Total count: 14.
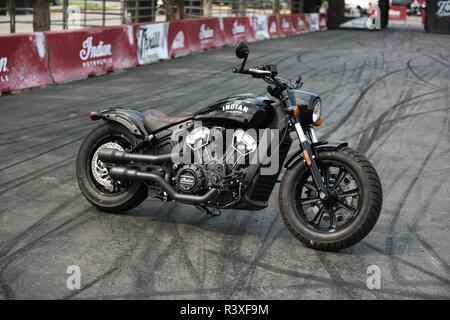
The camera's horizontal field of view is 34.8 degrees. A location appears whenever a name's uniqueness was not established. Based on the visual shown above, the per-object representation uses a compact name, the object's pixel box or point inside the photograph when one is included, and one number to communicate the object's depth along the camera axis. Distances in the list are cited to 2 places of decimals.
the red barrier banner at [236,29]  28.55
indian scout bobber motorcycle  5.88
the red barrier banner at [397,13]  61.94
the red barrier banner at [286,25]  36.34
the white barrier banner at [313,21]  41.80
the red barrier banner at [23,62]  14.25
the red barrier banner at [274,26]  34.61
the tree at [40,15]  20.20
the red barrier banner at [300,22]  38.94
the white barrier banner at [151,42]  20.20
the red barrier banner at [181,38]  22.72
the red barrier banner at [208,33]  25.30
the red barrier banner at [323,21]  44.38
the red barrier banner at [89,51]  16.12
